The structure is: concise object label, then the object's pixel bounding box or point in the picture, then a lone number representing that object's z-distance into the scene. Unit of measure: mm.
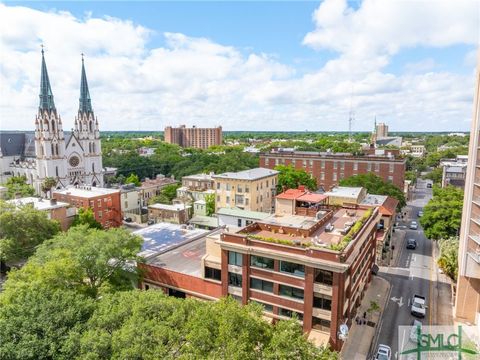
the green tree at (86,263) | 27516
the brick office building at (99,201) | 62125
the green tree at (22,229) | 43500
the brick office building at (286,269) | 28188
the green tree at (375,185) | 65188
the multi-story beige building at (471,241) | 33812
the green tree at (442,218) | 48562
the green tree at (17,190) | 72025
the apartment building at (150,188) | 87606
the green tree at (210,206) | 69375
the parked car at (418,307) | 35500
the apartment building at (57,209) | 54097
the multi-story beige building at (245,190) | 62188
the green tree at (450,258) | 40125
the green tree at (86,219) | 55500
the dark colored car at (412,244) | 56125
